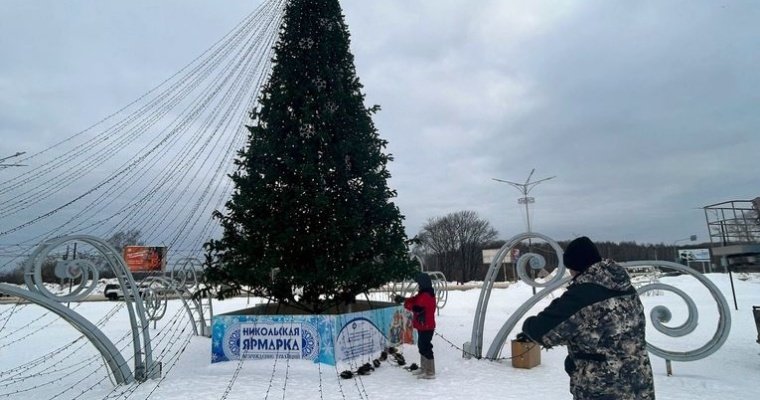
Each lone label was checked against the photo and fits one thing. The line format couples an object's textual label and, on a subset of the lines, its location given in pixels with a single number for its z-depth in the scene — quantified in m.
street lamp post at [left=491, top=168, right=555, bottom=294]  35.27
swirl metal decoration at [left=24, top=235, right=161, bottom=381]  6.48
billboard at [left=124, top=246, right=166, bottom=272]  48.34
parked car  35.78
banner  8.69
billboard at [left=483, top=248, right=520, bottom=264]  54.02
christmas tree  9.35
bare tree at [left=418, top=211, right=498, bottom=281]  66.94
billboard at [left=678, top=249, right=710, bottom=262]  41.81
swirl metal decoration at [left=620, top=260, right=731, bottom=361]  7.14
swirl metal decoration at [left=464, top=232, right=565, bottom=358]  8.30
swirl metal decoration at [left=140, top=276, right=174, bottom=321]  14.30
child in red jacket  7.82
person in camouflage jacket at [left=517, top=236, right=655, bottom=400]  3.08
